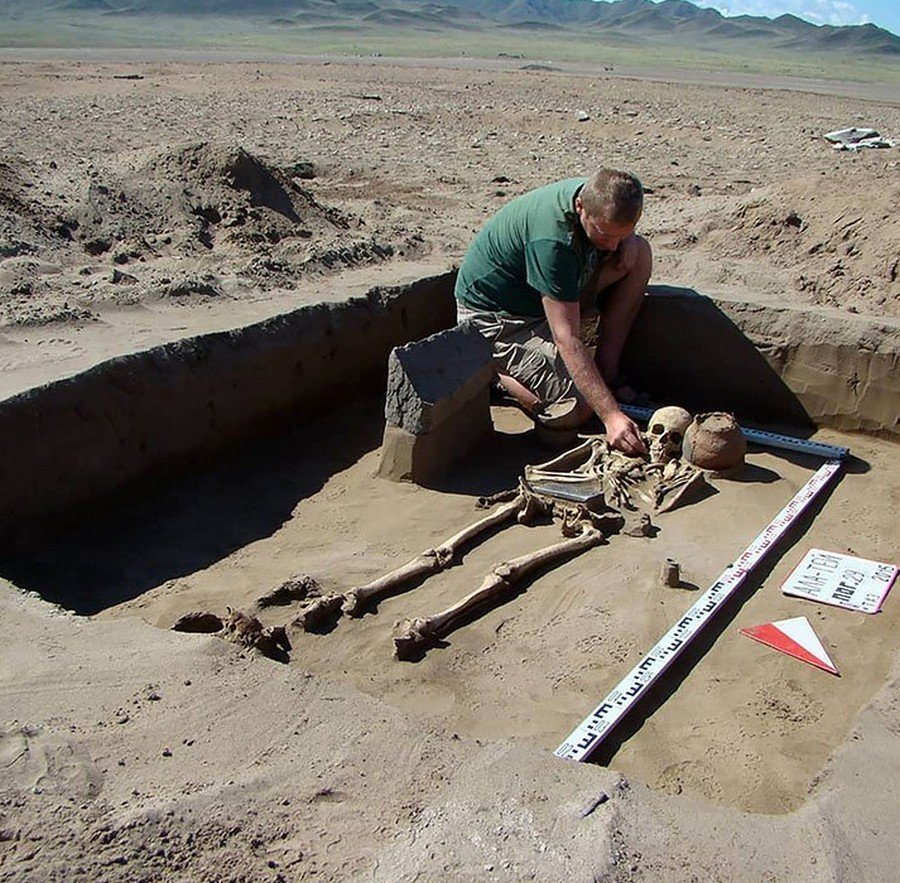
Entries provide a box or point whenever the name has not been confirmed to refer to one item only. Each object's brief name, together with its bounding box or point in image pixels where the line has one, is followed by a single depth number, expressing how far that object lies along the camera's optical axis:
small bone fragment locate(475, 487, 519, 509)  4.79
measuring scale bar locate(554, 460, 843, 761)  3.11
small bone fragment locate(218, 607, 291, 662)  3.39
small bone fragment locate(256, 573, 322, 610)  3.84
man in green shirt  5.04
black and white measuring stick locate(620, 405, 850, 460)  5.27
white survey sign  4.01
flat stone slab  4.90
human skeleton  3.74
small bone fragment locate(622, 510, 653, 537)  4.52
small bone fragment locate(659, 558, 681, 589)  4.08
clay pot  4.94
